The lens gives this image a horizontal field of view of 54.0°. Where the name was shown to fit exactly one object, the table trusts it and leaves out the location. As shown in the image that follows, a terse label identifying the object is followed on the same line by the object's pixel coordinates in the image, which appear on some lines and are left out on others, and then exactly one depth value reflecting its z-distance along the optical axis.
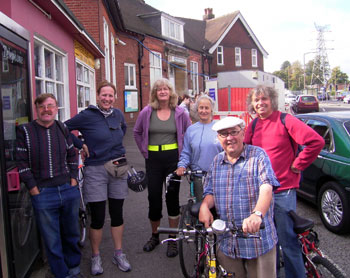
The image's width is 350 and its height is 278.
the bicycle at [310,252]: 2.61
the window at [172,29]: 22.42
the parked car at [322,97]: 65.18
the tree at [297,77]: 97.26
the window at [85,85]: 8.23
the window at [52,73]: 4.75
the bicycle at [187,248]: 3.10
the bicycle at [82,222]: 4.22
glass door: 2.70
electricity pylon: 71.31
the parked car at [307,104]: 28.83
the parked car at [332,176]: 4.29
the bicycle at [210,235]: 1.96
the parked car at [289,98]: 42.63
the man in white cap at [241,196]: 2.22
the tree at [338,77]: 91.12
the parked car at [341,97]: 66.00
